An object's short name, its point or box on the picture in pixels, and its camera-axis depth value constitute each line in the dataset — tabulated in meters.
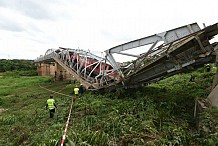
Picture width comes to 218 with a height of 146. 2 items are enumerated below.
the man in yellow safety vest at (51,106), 6.04
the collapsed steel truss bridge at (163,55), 4.52
